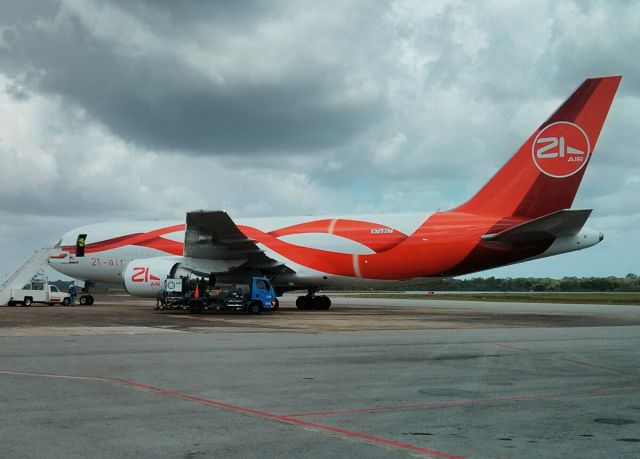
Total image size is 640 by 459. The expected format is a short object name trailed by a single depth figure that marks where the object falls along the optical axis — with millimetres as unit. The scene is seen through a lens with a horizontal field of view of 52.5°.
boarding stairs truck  39125
